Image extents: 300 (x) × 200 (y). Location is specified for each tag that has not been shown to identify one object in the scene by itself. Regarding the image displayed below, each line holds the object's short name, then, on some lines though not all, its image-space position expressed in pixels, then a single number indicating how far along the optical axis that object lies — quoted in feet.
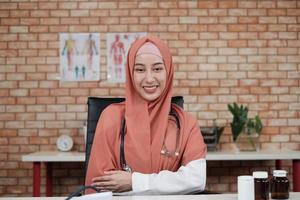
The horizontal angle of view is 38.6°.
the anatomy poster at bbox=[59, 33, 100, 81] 12.11
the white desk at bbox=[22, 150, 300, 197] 10.43
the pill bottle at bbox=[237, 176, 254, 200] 4.64
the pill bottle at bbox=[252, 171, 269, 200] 4.75
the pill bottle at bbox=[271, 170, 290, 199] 4.83
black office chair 7.14
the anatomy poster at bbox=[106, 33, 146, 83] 12.12
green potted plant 11.27
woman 5.89
